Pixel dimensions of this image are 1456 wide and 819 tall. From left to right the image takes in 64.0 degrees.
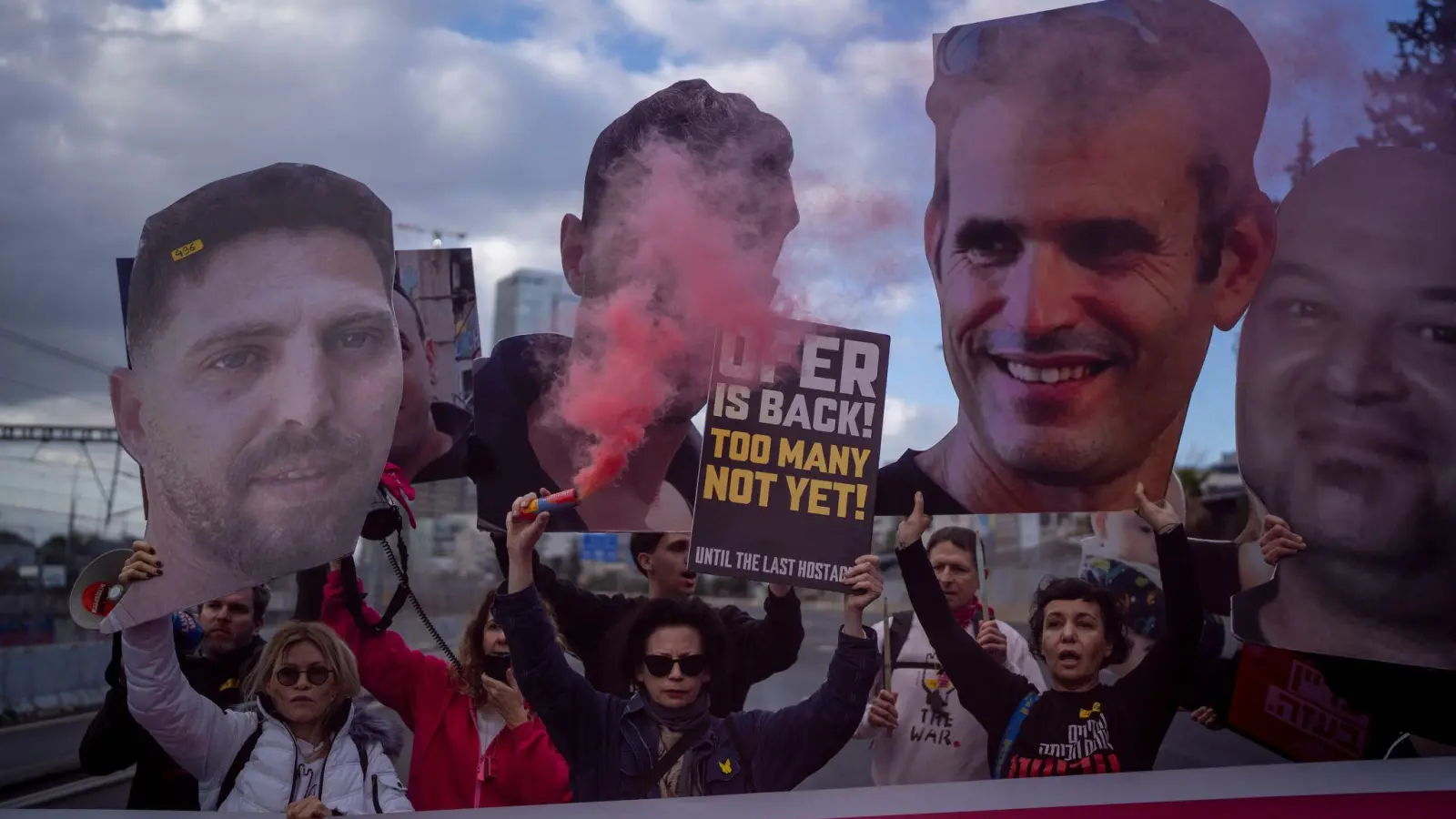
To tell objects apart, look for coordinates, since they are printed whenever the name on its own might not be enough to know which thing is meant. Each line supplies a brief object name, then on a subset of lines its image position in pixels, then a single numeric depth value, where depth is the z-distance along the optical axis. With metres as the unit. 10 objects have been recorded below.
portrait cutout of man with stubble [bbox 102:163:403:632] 3.57
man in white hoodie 3.93
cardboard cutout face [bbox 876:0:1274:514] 4.05
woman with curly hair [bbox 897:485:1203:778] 3.89
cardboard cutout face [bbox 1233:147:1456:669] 4.25
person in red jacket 3.66
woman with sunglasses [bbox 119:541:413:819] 3.42
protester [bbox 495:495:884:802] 3.55
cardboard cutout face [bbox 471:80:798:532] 3.77
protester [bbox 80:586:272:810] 3.48
